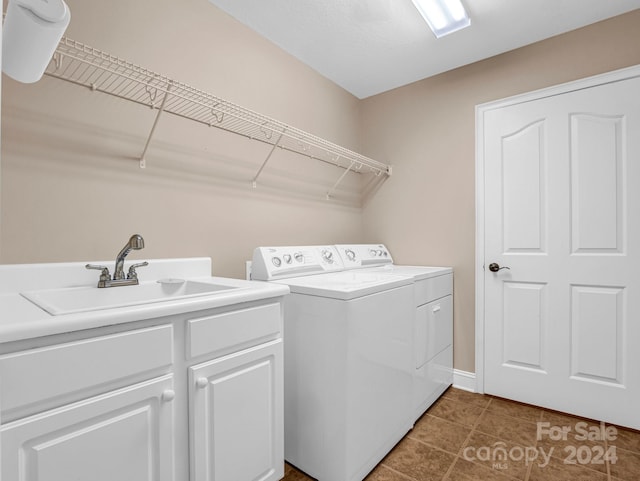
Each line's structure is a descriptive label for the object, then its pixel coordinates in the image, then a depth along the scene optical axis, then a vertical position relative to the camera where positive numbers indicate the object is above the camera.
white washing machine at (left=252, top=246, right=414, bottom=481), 1.43 -0.60
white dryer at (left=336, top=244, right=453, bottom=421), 2.01 -0.53
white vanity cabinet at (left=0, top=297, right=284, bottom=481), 0.77 -0.45
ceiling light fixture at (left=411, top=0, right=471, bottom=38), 1.83 +1.25
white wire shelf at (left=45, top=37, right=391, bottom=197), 1.29 +0.65
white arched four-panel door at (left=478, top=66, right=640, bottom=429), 1.92 -0.10
